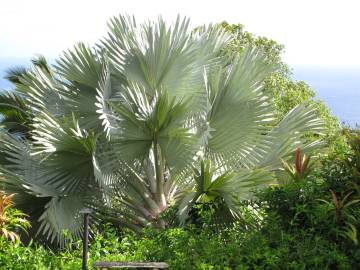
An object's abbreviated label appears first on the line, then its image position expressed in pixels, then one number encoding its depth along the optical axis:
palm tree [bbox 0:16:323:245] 8.12
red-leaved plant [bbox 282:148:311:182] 6.46
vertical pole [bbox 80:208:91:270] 5.09
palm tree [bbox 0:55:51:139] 12.05
